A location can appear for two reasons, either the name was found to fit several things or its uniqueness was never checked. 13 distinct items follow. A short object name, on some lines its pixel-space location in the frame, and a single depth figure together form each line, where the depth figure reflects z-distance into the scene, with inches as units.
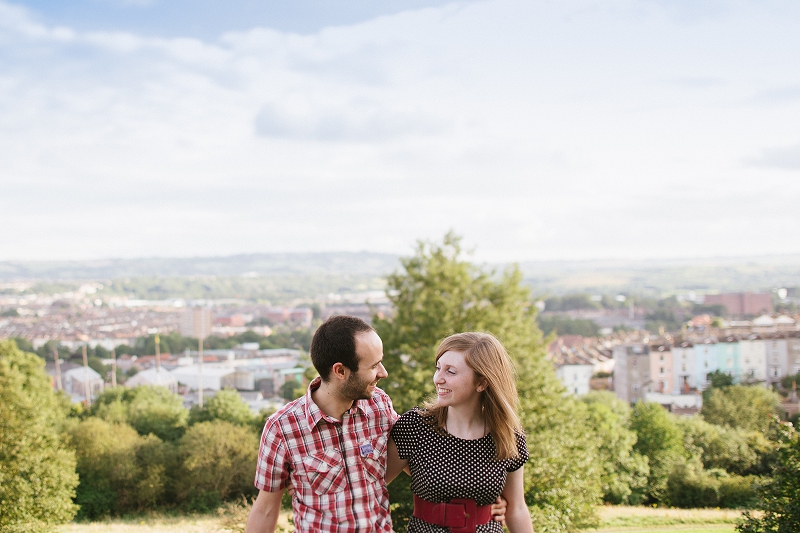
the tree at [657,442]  1275.8
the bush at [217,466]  1156.5
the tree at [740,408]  1742.1
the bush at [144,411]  1508.4
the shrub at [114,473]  1139.9
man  126.9
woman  133.0
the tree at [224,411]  1531.7
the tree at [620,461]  1166.3
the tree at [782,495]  447.2
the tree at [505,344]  482.6
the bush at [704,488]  1165.1
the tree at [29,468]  738.8
